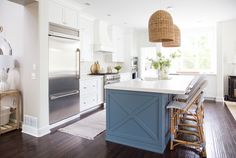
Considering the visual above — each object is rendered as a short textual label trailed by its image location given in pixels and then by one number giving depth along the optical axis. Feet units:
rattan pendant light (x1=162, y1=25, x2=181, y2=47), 12.60
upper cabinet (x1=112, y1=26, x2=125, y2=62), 22.30
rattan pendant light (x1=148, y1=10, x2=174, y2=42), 9.10
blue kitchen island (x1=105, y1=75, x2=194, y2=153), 8.60
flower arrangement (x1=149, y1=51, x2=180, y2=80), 13.41
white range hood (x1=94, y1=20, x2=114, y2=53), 19.54
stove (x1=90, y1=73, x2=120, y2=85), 18.42
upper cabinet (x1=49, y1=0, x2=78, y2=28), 11.76
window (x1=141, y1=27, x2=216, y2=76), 22.65
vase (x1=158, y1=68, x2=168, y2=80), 13.83
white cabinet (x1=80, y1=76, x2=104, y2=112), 15.26
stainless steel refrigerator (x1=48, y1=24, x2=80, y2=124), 11.75
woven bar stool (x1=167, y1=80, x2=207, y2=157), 8.71
